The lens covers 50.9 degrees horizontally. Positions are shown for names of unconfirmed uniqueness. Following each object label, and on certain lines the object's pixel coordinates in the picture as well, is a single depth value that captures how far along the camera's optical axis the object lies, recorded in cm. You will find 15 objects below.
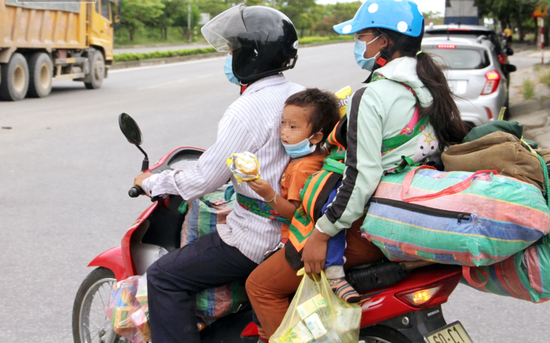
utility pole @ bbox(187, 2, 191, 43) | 4328
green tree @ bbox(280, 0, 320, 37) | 7431
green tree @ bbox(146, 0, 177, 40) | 4508
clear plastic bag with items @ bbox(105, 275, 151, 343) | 245
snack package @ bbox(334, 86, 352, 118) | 235
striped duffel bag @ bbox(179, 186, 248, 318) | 239
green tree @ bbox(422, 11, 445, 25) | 8103
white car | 840
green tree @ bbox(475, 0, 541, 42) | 3330
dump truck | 1236
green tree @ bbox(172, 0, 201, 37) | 4644
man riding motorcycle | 217
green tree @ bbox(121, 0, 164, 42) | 3925
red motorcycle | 200
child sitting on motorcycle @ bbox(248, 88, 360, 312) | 208
